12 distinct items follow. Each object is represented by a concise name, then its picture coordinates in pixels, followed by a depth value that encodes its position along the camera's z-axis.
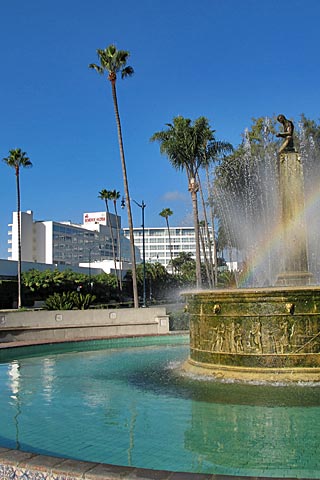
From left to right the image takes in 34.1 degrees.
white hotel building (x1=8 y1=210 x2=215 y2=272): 115.56
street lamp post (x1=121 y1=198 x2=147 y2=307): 39.27
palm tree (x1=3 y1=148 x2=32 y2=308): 50.94
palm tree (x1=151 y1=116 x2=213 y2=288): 37.72
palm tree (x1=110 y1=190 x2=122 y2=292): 79.00
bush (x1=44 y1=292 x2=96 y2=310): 26.63
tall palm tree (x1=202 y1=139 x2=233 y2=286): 38.38
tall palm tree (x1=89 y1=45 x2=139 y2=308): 33.31
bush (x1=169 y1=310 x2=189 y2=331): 23.29
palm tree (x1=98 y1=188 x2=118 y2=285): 79.06
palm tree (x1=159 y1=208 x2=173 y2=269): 103.50
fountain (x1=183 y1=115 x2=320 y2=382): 9.48
